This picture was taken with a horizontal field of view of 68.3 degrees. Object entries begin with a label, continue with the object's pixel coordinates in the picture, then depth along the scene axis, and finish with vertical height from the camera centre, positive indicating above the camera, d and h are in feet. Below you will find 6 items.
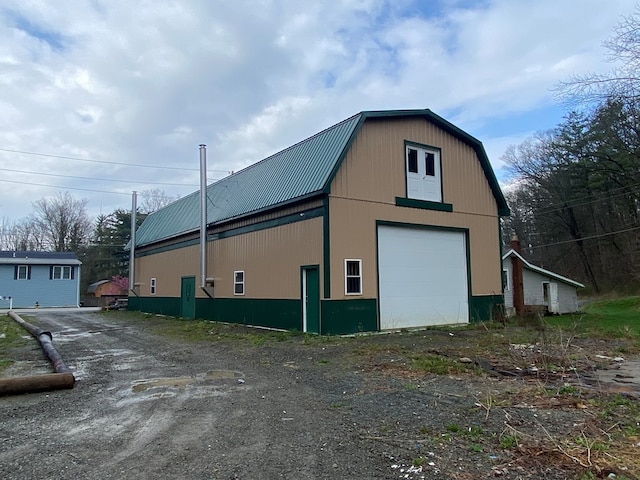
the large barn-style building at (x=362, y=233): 43.55 +5.68
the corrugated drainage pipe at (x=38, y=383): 22.00 -4.41
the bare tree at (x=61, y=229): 163.22 +21.30
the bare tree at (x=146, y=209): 172.24 +29.45
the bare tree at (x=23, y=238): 164.55 +18.42
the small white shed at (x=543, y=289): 79.87 -0.83
